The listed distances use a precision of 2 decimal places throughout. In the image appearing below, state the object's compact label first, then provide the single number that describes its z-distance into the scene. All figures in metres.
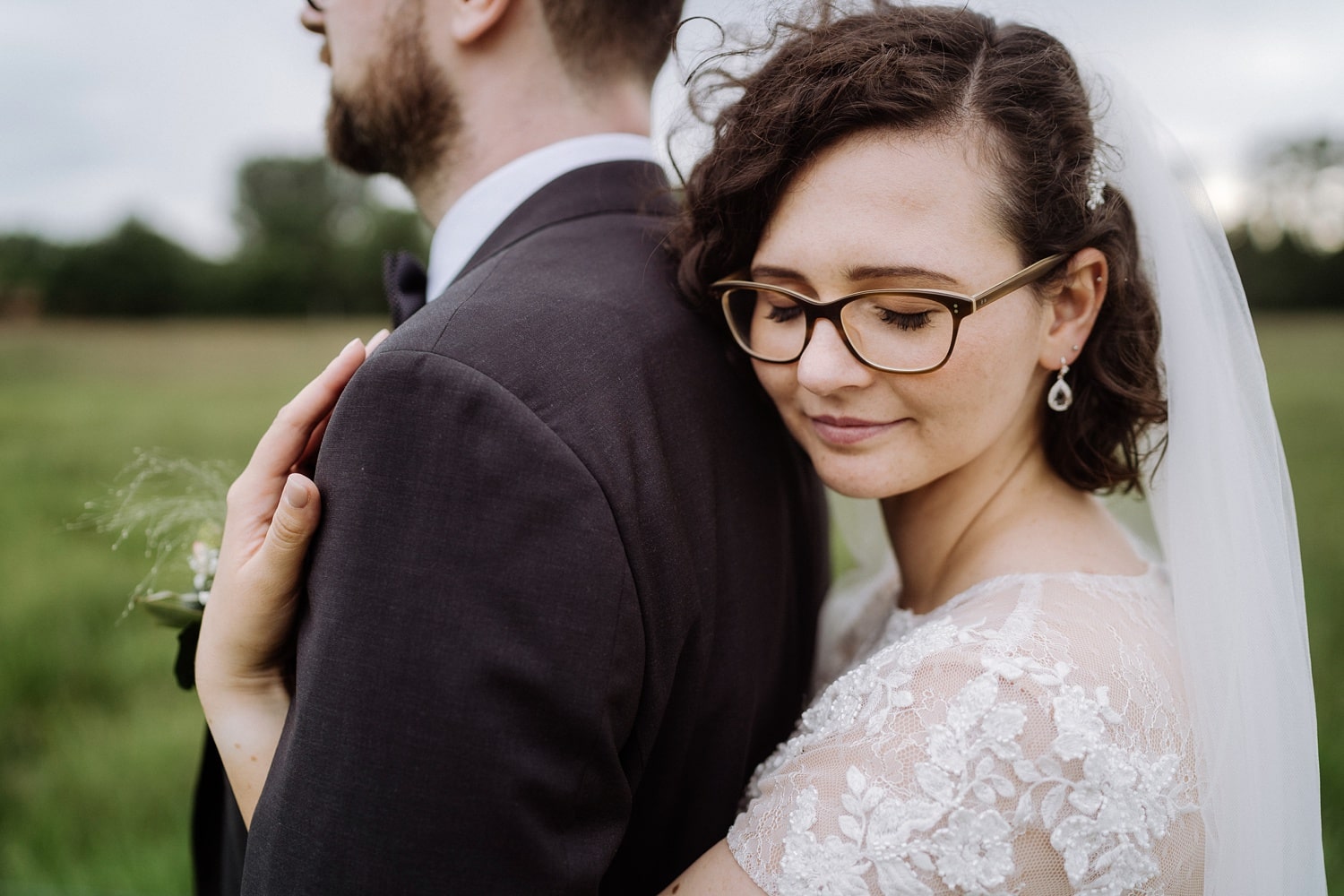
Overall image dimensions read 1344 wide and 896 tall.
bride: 0.57
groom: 0.52
